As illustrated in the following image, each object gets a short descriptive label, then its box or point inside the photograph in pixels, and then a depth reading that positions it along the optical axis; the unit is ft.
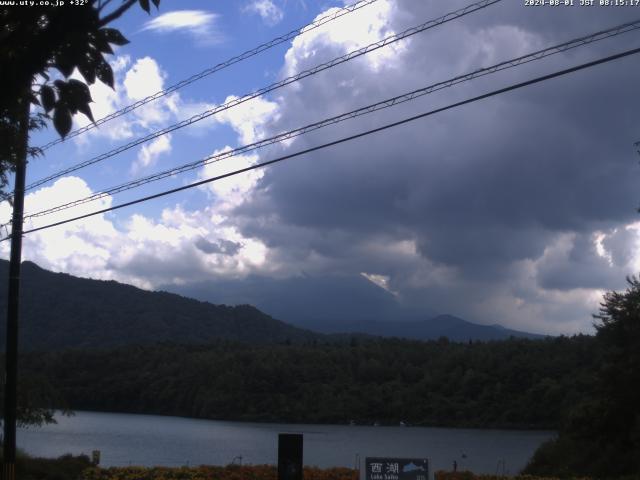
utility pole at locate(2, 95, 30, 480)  58.29
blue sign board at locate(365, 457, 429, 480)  42.09
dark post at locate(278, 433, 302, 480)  38.93
